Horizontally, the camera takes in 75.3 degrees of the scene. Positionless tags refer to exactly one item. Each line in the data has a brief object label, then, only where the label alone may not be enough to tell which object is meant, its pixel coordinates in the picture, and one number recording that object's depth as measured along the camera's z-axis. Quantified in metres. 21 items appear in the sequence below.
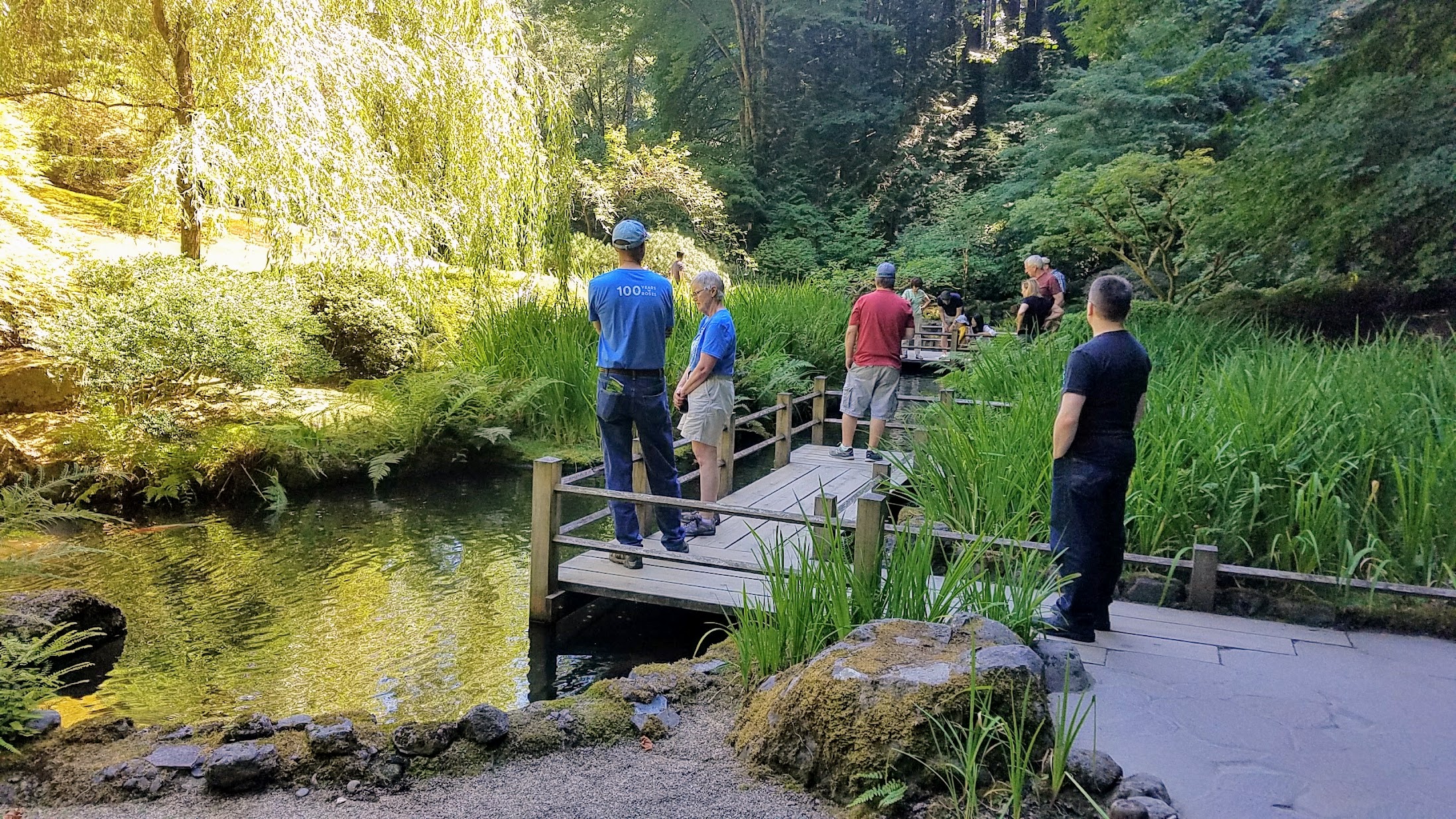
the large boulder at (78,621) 4.55
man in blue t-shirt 5.36
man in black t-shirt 3.98
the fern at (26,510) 4.12
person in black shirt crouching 19.16
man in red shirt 8.21
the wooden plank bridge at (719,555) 4.39
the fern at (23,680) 3.60
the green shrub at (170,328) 7.79
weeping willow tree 8.48
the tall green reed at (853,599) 3.77
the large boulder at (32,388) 8.58
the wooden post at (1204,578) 4.56
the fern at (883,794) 2.86
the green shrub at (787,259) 26.34
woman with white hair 5.81
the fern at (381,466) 8.45
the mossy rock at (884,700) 2.98
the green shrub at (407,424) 8.58
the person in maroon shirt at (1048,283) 11.40
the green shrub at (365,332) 11.05
